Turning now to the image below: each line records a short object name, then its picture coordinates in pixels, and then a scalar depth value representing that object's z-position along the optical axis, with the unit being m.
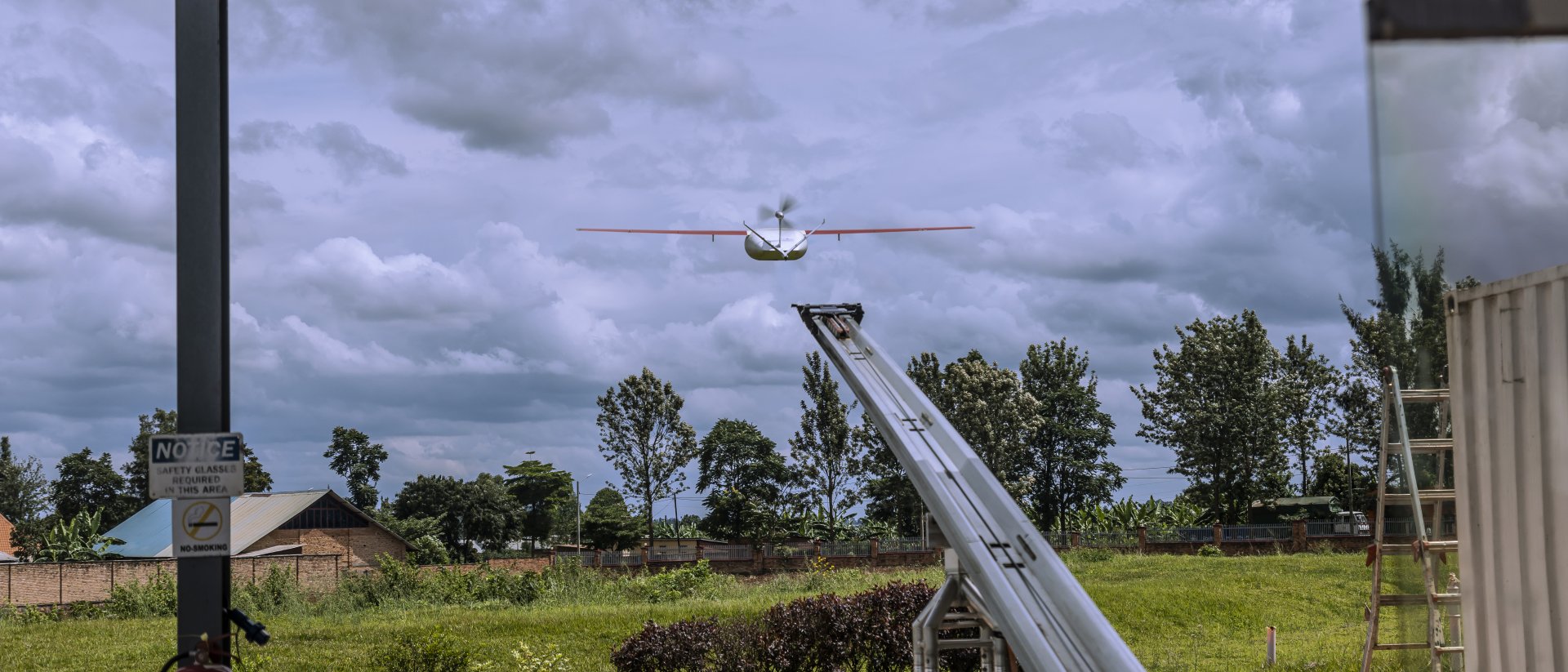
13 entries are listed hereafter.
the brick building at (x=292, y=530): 40.03
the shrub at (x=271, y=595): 26.02
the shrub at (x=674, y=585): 25.98
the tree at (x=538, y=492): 59.19
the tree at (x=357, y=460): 59.69
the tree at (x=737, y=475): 51.12
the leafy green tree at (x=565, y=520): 55.88
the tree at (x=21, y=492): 57.34
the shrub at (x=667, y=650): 11.95
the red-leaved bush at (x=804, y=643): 12.01
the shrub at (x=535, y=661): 12.76
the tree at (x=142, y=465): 58.62
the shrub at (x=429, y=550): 42.14
